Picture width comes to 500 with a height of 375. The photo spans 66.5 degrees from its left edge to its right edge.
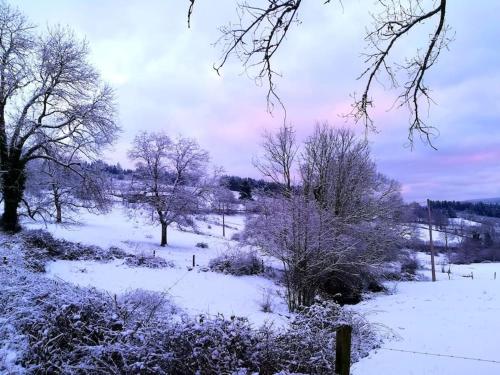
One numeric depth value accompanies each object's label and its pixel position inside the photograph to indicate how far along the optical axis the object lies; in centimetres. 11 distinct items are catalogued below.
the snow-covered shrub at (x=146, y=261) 2358
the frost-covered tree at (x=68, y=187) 2044
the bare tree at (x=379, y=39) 343
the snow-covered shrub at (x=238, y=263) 2545
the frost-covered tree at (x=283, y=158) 2802
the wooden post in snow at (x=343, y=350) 485
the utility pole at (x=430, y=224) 3088
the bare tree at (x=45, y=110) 1861
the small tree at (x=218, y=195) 3675
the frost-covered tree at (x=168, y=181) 3359
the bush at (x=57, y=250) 1906
